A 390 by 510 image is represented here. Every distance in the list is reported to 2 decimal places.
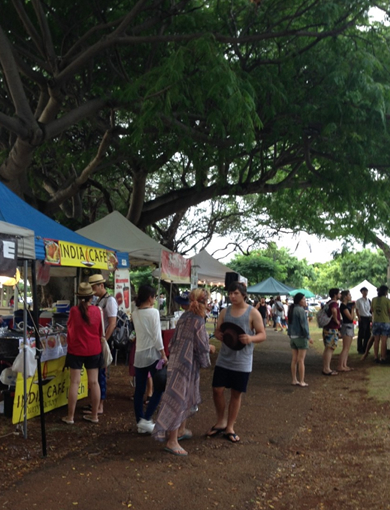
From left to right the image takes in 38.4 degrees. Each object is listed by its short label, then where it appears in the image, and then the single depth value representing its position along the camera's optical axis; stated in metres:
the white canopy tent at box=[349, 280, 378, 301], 36.94
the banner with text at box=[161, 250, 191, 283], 11.63
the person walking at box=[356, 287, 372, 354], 15.49
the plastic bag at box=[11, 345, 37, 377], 6.34
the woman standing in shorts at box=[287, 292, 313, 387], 10.20
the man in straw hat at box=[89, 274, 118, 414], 7.71
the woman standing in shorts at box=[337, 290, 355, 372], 12.20
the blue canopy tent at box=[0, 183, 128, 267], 7.23
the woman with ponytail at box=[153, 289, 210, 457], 5.72
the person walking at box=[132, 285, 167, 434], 6.42
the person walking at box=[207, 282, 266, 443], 6.25
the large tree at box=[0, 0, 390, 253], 9.19
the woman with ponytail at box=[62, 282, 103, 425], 6.95
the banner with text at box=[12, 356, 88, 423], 6.60
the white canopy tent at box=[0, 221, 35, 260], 5.38
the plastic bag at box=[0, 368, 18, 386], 6.77
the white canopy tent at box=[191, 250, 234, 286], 21.11
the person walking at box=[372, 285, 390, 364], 13.23
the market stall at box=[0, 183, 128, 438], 6.97
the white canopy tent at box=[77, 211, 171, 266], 12.53
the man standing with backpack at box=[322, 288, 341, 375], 11.60
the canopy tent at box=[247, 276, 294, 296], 34.01
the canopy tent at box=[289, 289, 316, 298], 42.36
